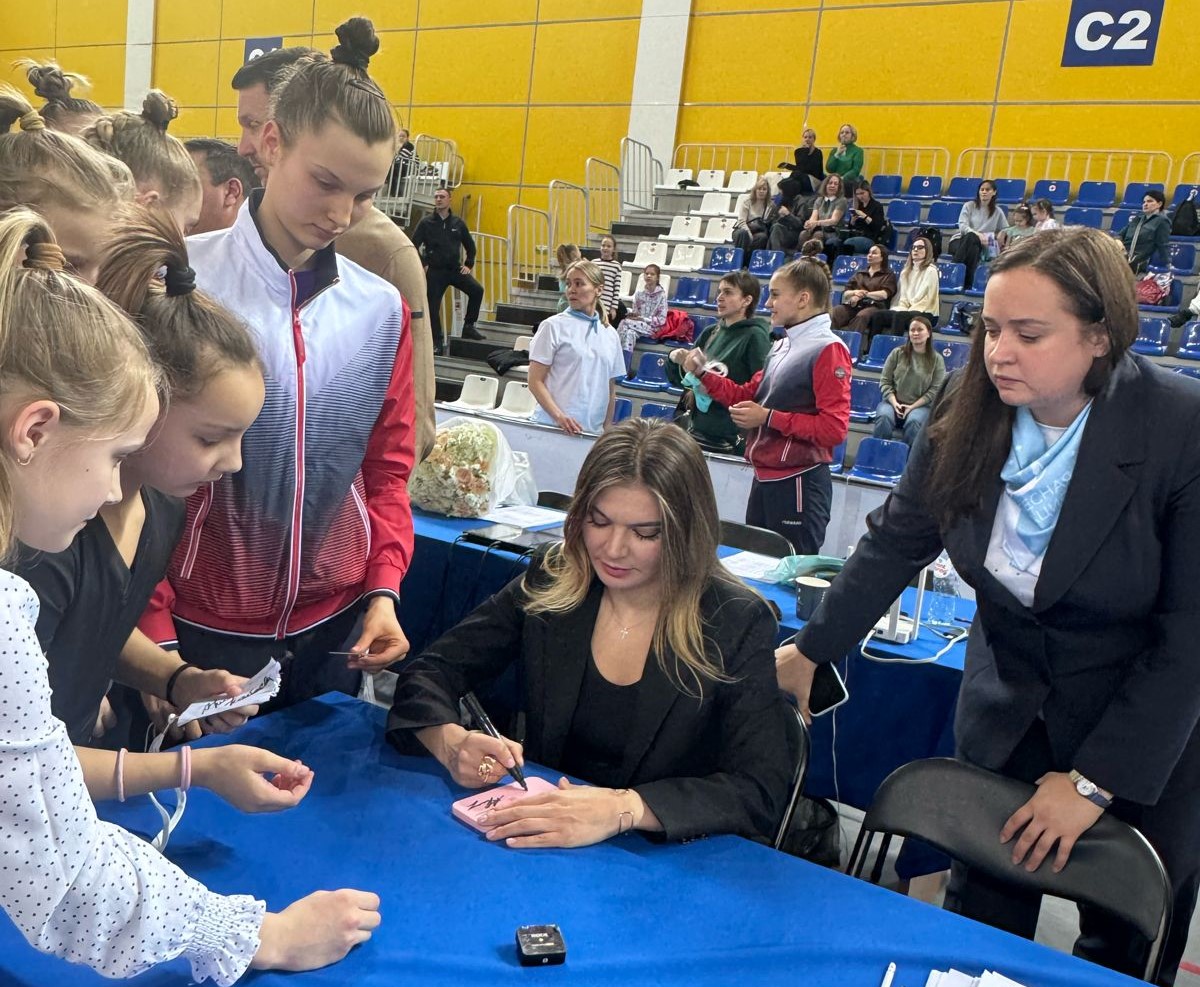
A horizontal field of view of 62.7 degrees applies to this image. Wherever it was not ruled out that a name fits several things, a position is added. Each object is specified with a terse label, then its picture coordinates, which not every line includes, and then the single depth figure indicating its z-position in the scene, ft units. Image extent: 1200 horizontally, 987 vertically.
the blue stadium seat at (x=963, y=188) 29.40
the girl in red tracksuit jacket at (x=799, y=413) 11.67
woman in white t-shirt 16.74
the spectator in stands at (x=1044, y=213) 25.41
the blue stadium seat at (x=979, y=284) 26.08
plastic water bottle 8.80
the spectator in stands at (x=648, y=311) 27.25
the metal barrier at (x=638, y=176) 35.22
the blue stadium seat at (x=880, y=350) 23.84
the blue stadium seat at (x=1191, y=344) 22.21
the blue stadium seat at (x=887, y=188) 30.76
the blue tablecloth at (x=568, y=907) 3.44
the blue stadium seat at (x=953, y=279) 26.40
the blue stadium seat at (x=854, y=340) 24.29
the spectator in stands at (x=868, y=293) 25.09
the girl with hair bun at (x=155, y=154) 6.41
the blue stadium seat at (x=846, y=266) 27.73
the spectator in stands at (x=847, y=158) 29.63
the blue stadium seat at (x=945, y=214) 28.78
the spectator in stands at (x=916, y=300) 24.73
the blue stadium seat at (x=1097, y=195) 27.22
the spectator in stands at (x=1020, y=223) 25.36
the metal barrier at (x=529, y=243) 37.50
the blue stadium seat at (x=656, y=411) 22.55
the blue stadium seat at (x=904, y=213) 29.71
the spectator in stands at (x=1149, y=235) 24.12
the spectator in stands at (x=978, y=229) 26.55
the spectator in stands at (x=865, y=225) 28.09
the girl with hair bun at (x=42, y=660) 2.36
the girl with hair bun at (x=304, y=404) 4.94
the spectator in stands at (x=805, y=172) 30.01
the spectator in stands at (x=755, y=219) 29.91
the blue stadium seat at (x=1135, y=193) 26.99
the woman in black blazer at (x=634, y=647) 5.33
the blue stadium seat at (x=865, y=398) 22.56
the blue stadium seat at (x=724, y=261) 30.50
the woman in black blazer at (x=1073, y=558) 4.91
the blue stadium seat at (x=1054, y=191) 27.63
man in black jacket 31.30
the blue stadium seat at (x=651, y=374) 25.60
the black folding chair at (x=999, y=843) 4.59
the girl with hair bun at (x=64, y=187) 4.59
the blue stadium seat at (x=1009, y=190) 28.17
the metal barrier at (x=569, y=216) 37.06
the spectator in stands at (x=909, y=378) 20.88
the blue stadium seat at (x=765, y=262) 28.55
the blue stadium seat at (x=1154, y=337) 22.75
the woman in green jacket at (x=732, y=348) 13.91
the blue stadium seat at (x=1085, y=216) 26.13
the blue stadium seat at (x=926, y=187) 29.94
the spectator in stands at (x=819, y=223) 28.27
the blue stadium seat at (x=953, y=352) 23.89
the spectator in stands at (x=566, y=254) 22.86
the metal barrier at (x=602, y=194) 36.24
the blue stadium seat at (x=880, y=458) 17.72
